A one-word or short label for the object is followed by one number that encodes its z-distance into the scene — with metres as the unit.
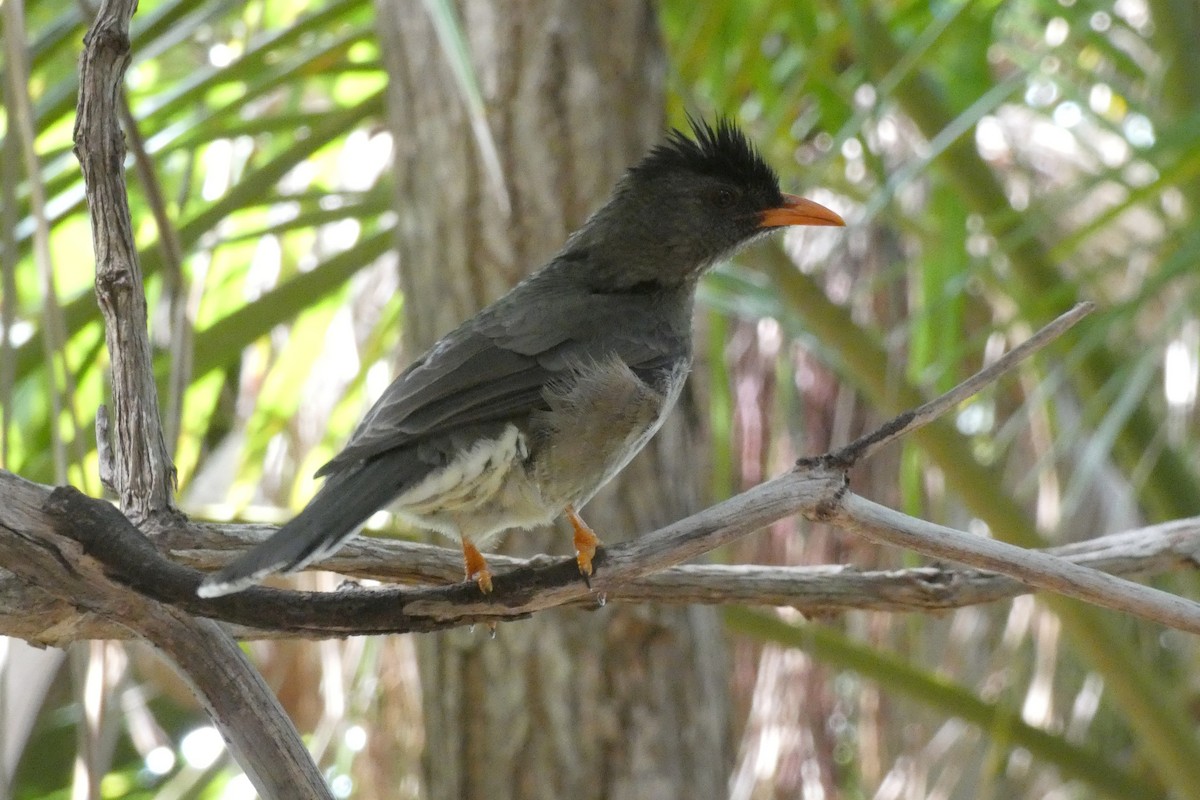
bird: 4.92
